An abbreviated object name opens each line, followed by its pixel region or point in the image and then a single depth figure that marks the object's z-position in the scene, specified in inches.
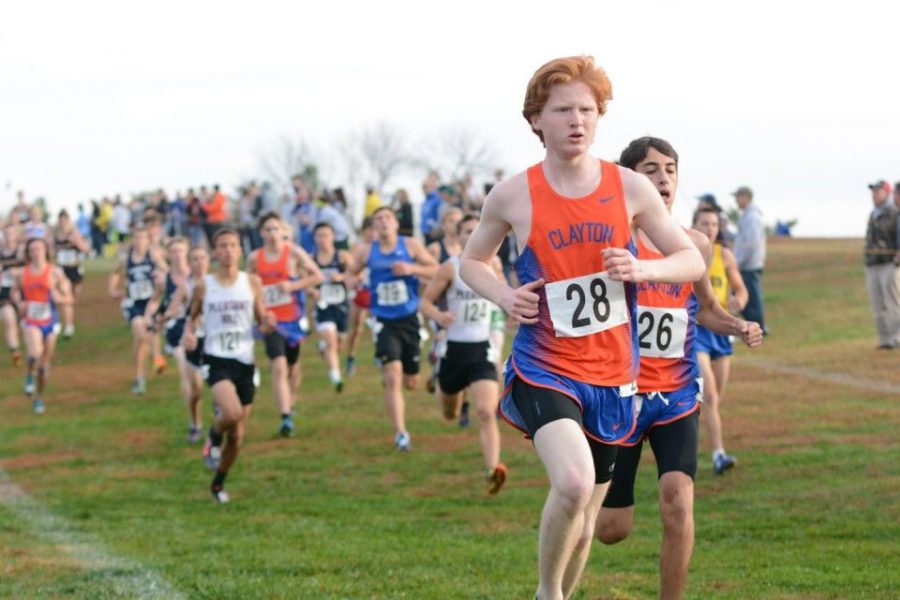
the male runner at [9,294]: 896.2
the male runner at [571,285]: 218.2
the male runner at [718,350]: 454.3
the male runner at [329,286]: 771.4
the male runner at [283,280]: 616.4
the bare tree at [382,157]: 3238.2
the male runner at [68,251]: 1208.1
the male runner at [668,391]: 234.1
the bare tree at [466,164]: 3054.9
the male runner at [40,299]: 786.8
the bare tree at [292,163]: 3277.6
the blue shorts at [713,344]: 463.8
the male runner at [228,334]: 445.1
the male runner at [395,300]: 571.2
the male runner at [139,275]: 829.8
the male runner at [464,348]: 457.4
